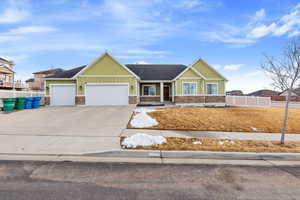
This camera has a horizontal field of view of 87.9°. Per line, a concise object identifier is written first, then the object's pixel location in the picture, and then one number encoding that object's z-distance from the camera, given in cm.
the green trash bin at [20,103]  1501
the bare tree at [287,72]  646
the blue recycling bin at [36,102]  1667
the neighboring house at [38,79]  5234
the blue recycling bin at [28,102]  1575
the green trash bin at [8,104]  1379
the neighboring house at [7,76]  3039
